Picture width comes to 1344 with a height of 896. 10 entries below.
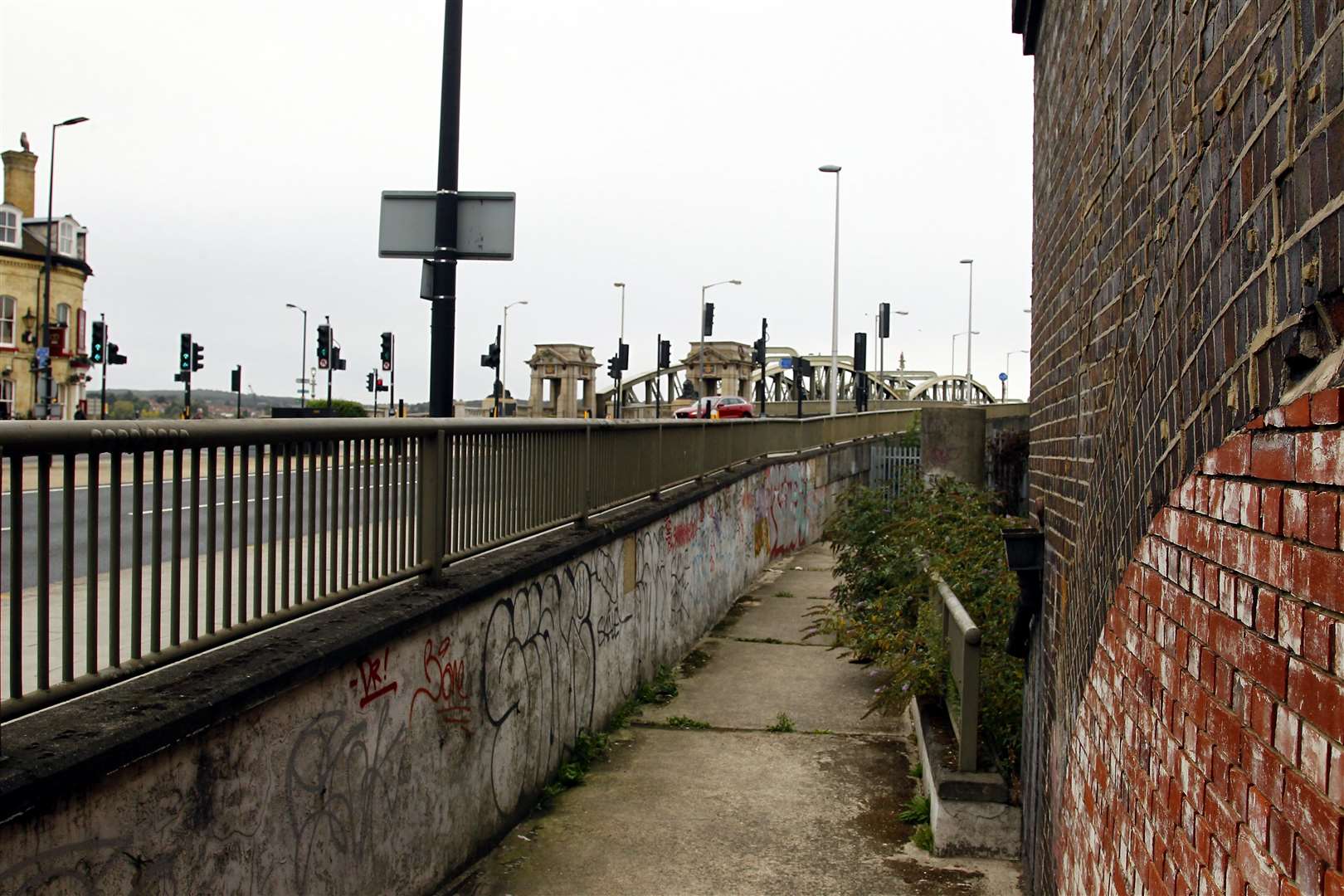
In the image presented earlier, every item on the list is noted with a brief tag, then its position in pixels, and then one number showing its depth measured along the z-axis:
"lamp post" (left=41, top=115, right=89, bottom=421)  36.69
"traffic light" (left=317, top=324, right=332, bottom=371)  53.81
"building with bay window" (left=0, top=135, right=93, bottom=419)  54.62
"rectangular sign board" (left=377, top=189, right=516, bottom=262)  9.18
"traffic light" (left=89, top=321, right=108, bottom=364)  45.64
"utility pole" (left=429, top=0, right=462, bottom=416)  8.89
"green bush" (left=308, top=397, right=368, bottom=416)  54.43
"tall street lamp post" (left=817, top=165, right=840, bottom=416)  45.03
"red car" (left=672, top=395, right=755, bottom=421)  46.47
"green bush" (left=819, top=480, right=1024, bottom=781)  6.80
